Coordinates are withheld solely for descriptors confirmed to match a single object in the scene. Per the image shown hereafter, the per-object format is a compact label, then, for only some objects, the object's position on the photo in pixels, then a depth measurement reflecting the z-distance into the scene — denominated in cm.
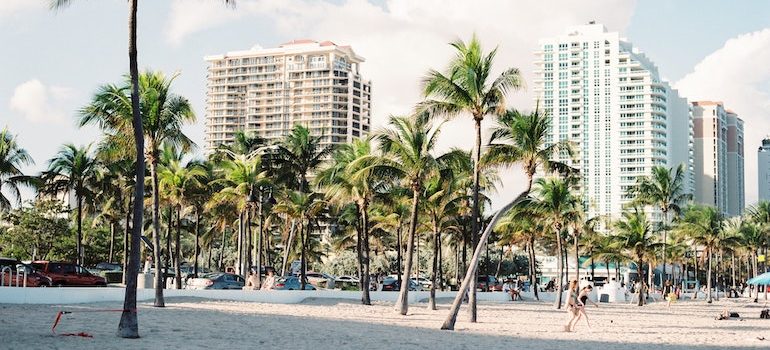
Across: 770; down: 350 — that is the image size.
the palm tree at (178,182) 4141
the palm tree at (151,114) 2677
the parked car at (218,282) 4225
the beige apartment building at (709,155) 19125
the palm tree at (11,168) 4543
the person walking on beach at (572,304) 2612
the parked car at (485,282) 6303
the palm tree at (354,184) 3622
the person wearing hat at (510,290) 5456
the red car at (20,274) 3316
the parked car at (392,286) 5517
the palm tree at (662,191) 6575
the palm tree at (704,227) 7062
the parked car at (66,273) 3769
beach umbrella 4802
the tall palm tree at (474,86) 2825
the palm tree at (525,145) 2778
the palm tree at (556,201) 4475
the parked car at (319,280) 4979
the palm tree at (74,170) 4906
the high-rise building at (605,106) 16662
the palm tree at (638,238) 5600
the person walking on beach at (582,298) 2655
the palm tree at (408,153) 3103
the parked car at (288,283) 4599
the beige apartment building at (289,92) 16766
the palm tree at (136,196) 1883
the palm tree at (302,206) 4572
